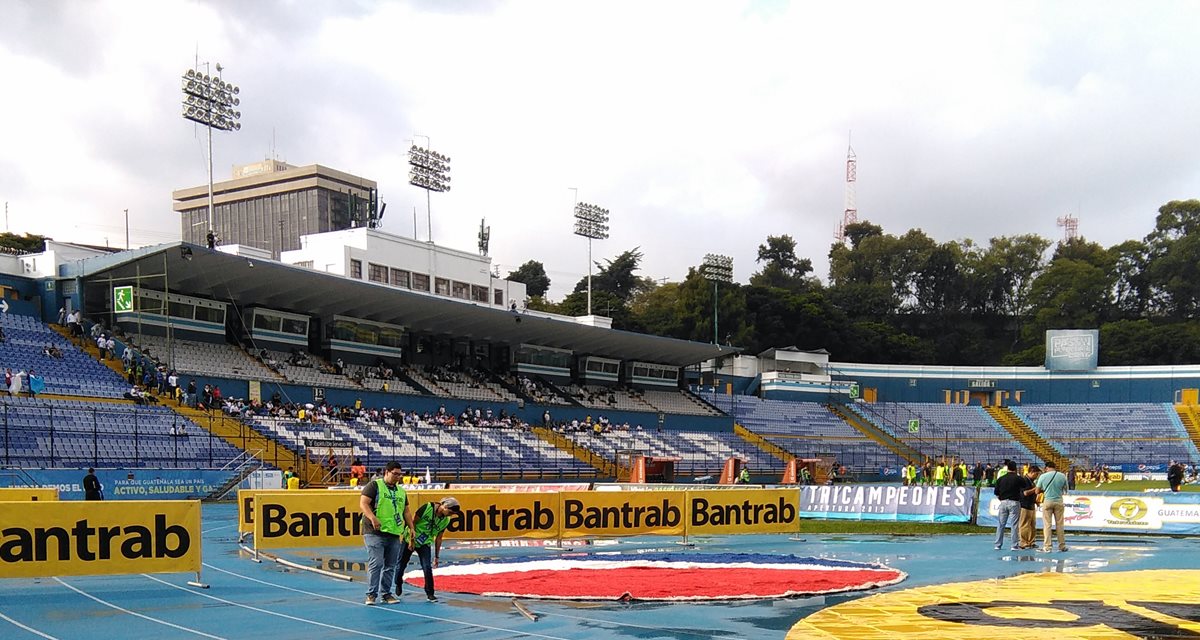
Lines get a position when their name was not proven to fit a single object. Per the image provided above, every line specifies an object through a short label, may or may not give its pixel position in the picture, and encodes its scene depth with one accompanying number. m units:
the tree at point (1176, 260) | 106.44
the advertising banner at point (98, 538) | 13.16
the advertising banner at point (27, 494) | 18.47
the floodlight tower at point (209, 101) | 50.69
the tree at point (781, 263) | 123.44
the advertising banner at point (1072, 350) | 86.62
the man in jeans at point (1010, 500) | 20.25
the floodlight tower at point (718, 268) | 89.69
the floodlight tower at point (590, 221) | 80.31
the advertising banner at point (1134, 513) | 24.47
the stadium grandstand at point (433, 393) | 38.69
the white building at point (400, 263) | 61.84
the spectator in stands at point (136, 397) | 38.53
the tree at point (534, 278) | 124.38
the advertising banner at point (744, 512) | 22.12
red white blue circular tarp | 13.80
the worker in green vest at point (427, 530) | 12.95
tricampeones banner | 28.14
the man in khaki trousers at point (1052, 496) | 19.41
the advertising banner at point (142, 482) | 29.72
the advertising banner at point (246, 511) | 19.70
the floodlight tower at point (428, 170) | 68.75
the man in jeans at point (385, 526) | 12.35
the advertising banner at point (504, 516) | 19.80
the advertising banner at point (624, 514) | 20.91
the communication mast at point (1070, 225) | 139.25
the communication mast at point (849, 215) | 139.00
